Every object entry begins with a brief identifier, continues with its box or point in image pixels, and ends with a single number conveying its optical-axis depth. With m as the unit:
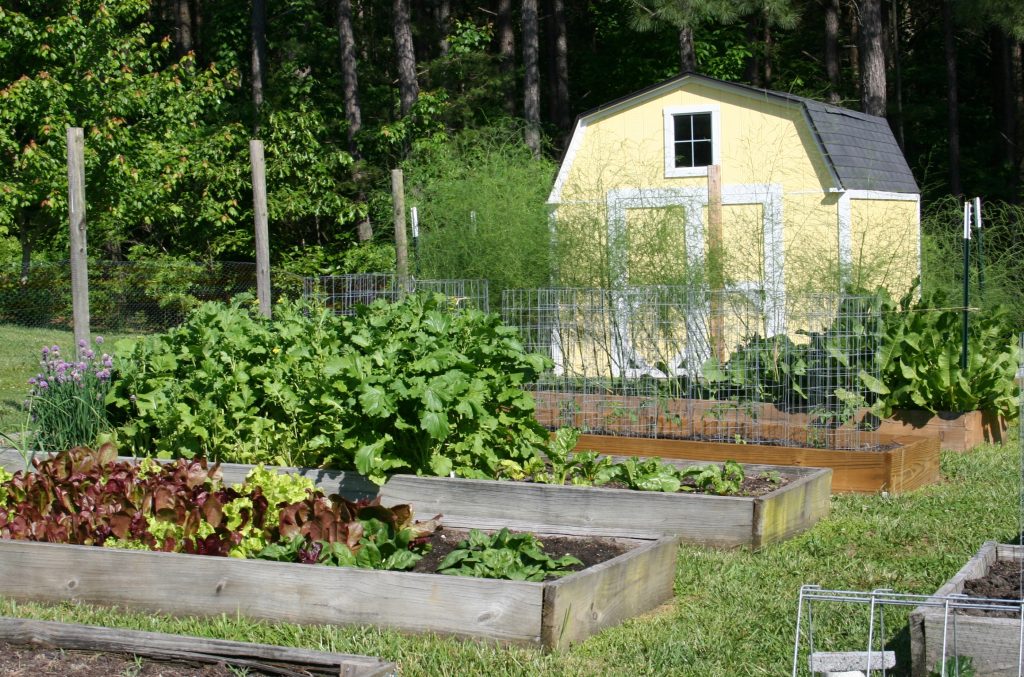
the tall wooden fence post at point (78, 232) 7.73
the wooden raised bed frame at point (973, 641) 3.34
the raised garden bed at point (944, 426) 8.19
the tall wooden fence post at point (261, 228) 8.41
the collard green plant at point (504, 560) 4.24
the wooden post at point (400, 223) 10.34
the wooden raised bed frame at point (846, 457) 6.64
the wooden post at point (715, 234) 9.64
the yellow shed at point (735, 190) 10.06
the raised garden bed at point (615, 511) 5.33
